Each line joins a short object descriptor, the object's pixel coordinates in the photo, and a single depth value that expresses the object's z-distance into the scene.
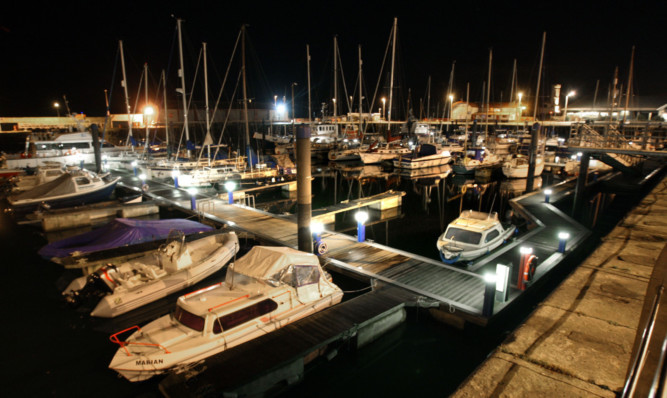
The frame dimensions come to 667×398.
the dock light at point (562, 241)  13.30
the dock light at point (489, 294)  9.08
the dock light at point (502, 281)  9.83
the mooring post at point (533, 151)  25.58
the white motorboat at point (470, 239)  13.66
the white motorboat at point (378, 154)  46.88
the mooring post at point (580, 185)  21.27
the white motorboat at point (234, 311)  7.60
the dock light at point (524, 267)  10.48
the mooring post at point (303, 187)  11.69
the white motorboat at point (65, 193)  21.36
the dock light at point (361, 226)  14.53
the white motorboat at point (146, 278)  10.48
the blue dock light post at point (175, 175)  26.83
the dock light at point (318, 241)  13.34
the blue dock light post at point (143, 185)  25.32
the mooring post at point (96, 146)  29.34
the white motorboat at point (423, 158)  42.25
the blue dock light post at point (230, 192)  21.45
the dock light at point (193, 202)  20.38
